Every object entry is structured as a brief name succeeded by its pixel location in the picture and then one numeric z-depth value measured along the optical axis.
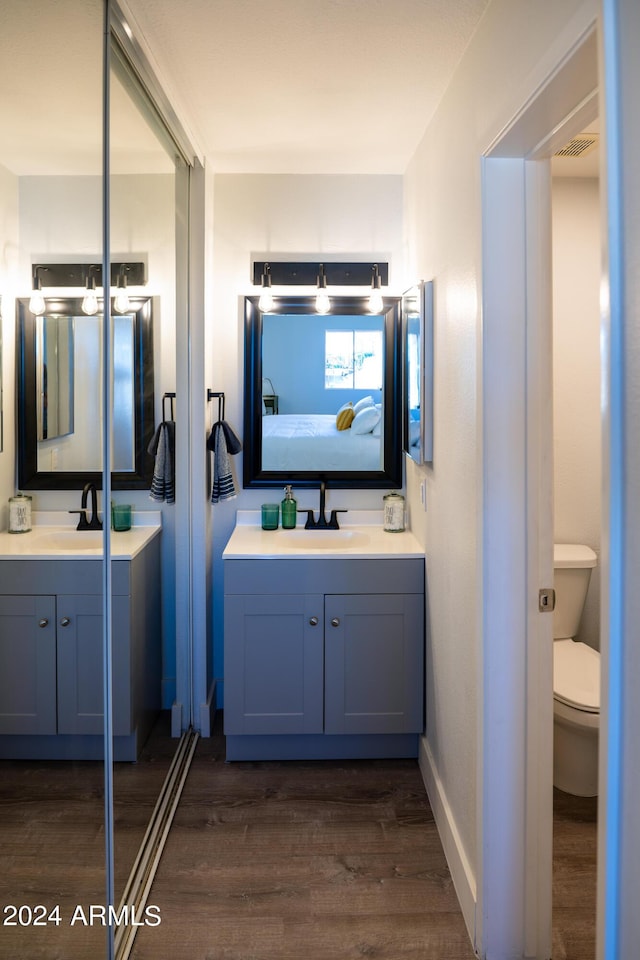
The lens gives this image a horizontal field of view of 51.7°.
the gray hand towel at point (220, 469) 2.93
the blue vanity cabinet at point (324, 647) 2.59
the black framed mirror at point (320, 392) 3.08
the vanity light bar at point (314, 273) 3.06
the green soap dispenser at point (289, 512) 3.04
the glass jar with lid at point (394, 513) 3.01
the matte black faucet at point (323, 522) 3.07
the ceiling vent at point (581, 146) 2.34
